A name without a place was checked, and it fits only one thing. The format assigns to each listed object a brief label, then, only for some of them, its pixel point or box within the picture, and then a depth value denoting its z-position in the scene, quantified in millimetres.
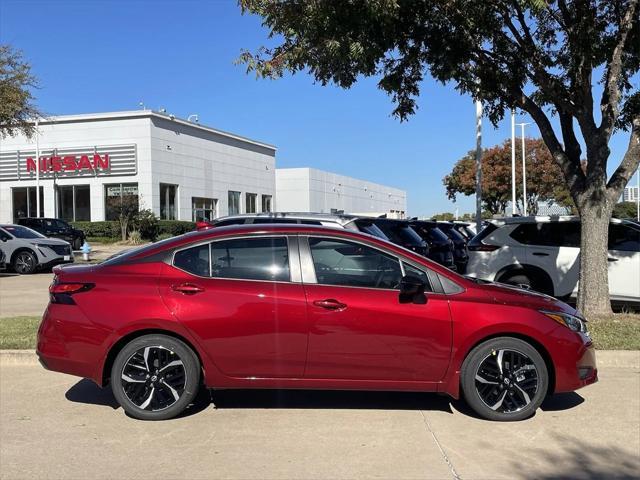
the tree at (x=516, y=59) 8258
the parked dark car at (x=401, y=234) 11727
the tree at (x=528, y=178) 46500
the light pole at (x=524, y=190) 36556
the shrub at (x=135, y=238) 35219
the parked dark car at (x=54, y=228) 26797
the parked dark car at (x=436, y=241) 13742
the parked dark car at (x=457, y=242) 15820
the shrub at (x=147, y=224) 35938
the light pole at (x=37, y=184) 35625
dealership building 38375
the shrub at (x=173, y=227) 37188
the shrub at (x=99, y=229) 36562
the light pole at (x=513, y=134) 33569
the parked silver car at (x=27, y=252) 18234
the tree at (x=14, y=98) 18812
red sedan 5047
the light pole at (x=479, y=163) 17891
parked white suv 9720
